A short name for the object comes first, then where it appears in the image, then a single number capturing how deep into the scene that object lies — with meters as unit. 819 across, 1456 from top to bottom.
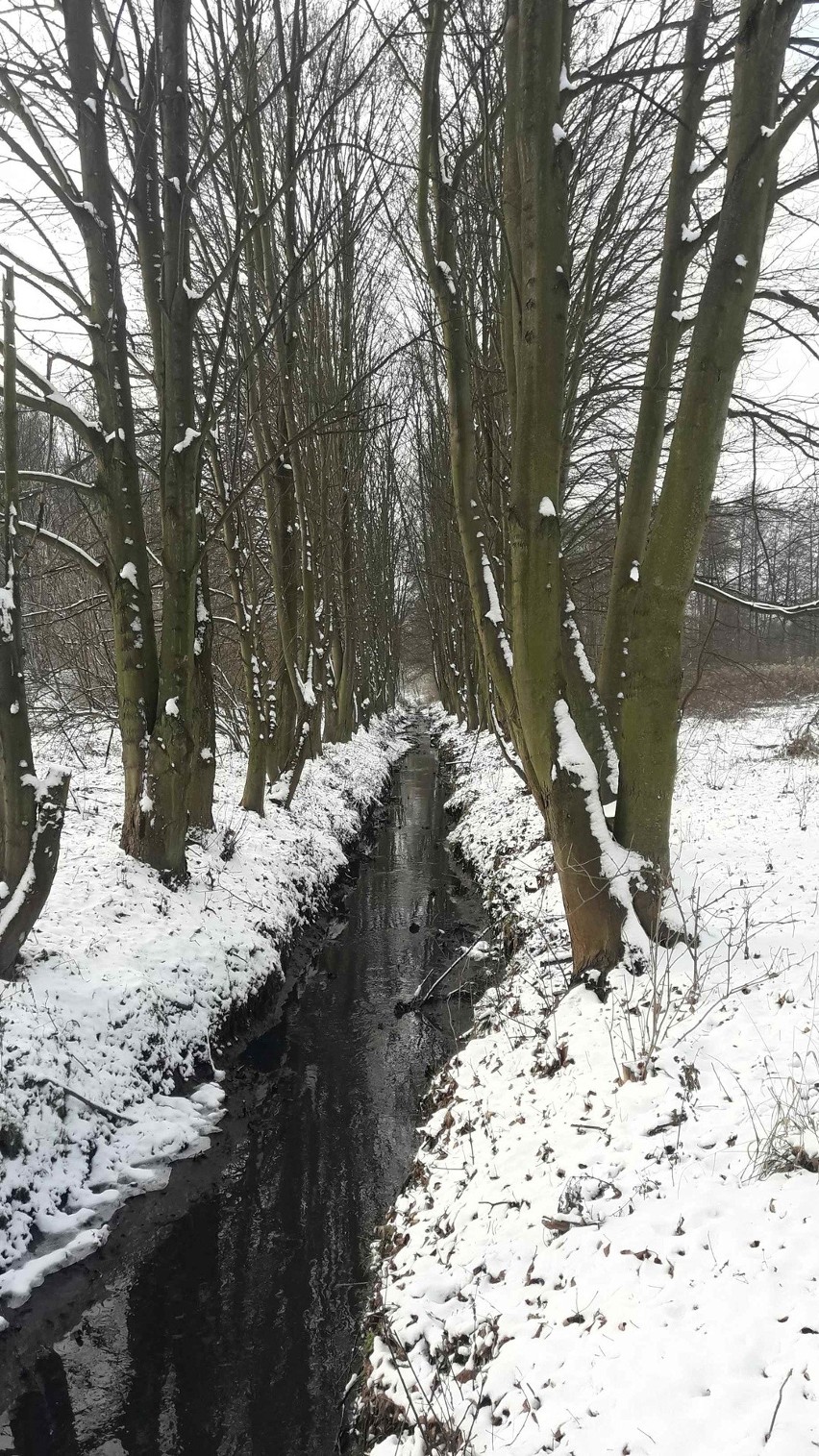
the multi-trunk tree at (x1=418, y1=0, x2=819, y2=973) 4.30
